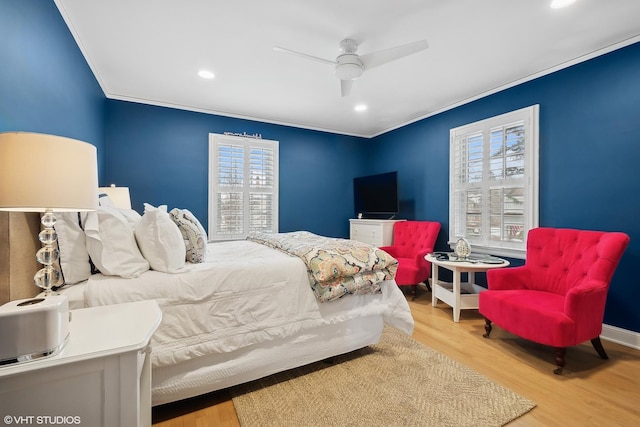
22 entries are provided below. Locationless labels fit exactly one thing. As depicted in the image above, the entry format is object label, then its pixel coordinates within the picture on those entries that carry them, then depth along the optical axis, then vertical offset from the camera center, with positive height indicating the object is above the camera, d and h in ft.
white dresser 15.01 -1.14
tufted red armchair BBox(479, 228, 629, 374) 6.68 -2.21
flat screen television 15.12 +0.83
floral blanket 6.48 -1.34
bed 5.12 -2.29
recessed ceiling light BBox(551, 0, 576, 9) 6.68 +4.91
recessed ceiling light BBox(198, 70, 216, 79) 10.12 +4.92
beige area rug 5.27 -3.86
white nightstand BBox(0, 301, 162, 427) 2.77 -1.78
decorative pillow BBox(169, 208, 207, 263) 6.45 -0.61
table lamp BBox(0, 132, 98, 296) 3.13 +0.37
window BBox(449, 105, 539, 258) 10.56 +1.15
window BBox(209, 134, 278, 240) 14.32 +1.27
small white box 2.72 -1.18
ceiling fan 7.43 +4.20
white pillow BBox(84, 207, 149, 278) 5.08 -0.65
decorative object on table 10.59 -1.48
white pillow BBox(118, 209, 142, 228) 5.99 -0.15
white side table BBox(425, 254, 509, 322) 9.70 -3.01
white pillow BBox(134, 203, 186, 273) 5.53 -0.62
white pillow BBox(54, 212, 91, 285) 4.86 -0.66
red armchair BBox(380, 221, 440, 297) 12.10 -1.81
